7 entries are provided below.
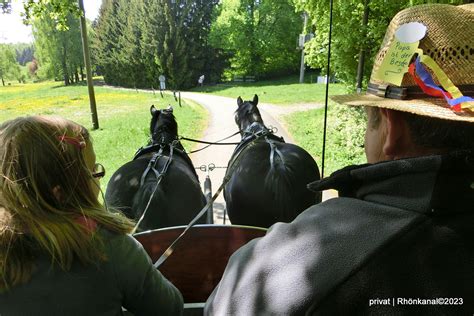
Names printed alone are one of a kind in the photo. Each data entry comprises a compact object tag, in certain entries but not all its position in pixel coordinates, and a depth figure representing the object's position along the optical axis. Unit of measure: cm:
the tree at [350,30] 866
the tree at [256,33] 3609
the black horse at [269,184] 346
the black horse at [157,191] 297
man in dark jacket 76
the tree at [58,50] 4350
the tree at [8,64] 4520
